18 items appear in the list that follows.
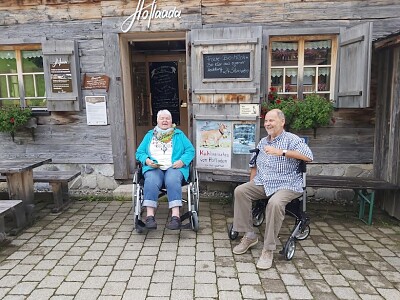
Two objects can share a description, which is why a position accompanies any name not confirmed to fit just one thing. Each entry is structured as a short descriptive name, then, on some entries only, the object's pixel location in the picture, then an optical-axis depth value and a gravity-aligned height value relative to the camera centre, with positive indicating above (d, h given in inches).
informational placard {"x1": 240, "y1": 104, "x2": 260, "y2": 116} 155.3 -3.6
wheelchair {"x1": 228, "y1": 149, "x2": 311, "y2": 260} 106.3 -41.8
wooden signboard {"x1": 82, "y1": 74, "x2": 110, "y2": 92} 168.7 +12.4
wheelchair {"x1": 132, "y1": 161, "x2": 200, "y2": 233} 124.1 -38.3
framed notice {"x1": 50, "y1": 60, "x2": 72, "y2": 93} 166.1 +15.6
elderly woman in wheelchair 125.0 -24.7
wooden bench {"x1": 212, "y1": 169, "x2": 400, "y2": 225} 134.5 -36.2
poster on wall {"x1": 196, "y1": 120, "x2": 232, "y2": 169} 160.9 -20.7
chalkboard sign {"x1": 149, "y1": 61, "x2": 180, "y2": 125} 246.5 +13.4
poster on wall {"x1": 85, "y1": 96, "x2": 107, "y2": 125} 171.0 -2.6
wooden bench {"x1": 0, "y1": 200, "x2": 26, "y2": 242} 114.5 -43.8
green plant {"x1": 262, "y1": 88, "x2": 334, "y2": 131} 151.2 -4.2
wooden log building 152.5 +15.1
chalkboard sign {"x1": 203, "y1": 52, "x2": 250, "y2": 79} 152.6 +18.5
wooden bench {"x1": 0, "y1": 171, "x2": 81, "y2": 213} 152.4 -35.5
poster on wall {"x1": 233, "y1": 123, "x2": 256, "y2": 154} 157.6 -17.3
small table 137.1 -33.7
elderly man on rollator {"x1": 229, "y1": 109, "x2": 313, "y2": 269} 103.5 -29.3
